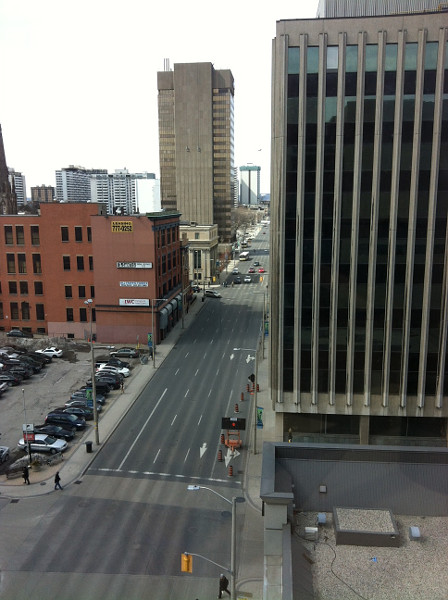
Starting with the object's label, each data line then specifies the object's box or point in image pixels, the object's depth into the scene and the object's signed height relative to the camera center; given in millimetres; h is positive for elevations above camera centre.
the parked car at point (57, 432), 43125 -17843
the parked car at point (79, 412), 47531 -17835
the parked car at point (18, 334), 75750 -17011
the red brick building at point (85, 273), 69875 -7915
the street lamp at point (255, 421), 39381 -15662
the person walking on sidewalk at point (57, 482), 35109 -17999
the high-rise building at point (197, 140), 141125 +21005
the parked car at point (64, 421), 45062 -17668
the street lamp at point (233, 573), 21022 -14410
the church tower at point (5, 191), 113625 +5870
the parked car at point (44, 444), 40875 -17956
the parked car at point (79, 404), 49000 -17689
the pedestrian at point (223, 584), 25125 -17738
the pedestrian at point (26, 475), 36094 -17872
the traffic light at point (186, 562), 20547 -13668
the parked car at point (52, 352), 67438 -17518
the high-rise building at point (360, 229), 33969 -1036
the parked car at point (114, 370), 58906 -17492
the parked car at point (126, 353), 66750 -17523
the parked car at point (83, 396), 50906 -17647
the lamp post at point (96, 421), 41441 -16285
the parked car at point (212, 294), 109188 -16656
